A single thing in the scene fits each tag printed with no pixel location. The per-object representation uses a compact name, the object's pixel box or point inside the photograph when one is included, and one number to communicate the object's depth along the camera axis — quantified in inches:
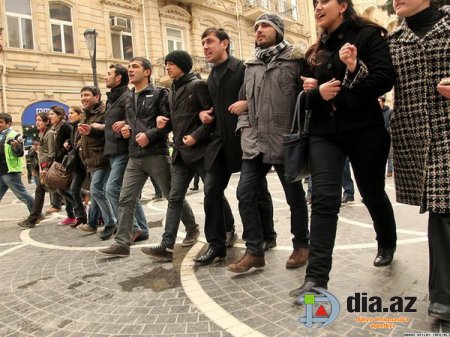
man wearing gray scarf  136.8
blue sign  674.2
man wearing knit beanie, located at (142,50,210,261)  161.8
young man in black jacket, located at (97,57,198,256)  180.1
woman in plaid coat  95.8
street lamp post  477.7
